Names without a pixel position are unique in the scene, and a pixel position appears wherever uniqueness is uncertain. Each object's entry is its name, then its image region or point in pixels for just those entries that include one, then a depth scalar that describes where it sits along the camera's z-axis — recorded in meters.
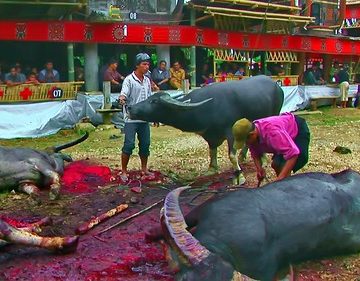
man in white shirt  7.76
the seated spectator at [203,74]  18.83
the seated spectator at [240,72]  19.57
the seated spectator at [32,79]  14.57
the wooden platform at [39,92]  14.17
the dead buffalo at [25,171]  6.95
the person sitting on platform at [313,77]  21.75
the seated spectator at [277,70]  21.30
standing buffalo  7.65
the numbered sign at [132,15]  17.27
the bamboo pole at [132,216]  5.49
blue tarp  13.59
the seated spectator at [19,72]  14.70
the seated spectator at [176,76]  16.61
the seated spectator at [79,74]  16.78
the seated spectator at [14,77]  14.52
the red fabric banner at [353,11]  28.08
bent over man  5.66
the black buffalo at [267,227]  3.68
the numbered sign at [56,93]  14.90
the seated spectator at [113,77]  15.45
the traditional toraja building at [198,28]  15.55
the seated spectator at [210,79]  17.93
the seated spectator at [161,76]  16.23
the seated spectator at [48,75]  15.28
